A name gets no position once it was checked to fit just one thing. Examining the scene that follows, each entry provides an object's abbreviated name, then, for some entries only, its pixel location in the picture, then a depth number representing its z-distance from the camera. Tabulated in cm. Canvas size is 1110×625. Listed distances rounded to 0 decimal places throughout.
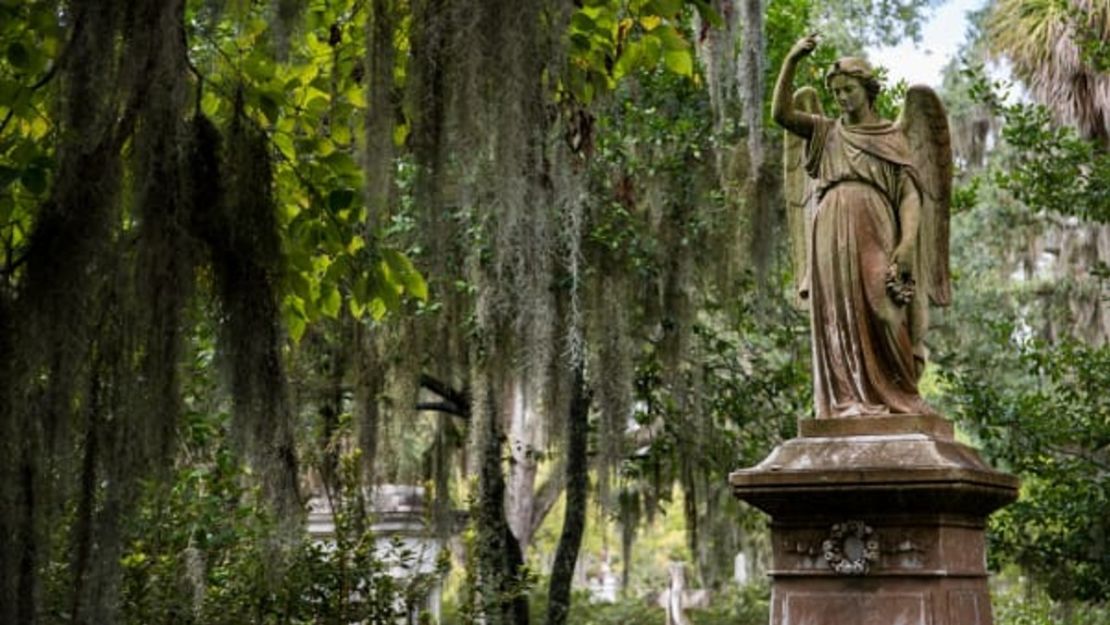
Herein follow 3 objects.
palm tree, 1344
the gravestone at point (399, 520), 1131
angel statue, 606
